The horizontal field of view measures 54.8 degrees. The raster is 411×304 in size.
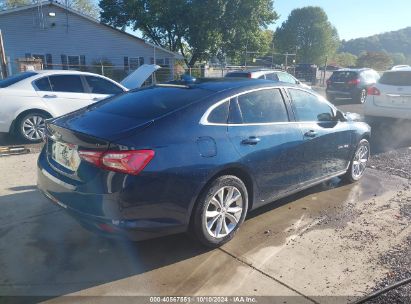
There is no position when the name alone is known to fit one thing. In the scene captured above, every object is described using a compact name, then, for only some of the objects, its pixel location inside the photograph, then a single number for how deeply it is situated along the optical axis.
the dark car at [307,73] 30.04
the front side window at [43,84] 7.91
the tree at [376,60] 56.85
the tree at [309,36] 69.81
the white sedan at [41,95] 7.62
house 25.92
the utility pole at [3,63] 11.64
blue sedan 3.15
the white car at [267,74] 11.85
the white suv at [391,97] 9.48
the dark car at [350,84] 16.25
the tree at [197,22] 32.81
